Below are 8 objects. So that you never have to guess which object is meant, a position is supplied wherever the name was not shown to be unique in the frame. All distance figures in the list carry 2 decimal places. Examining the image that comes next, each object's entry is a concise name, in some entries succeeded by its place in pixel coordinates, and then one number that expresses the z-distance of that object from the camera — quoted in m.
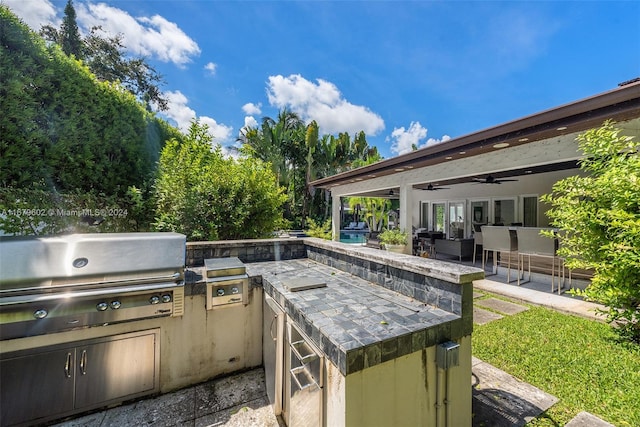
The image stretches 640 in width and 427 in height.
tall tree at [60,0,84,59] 14.24
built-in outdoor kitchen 1.65
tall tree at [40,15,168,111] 14.33
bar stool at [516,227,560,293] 6.16
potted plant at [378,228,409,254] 8.59
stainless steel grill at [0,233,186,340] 2.08
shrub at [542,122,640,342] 3.14
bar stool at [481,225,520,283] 7.18
